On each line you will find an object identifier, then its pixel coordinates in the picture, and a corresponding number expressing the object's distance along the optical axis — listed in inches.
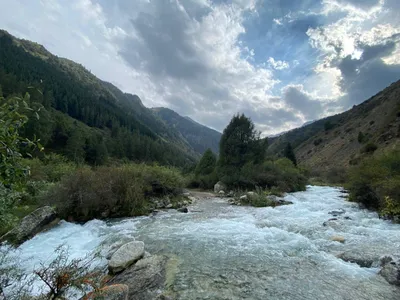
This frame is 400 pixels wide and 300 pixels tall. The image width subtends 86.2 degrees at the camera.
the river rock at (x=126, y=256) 234.1
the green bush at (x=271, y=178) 913.5
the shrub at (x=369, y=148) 1381.0
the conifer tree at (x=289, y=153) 1927.7
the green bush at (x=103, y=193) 442.9
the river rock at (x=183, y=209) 547.7
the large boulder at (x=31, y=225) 302.0
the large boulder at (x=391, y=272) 211.9
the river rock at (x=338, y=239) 325.2
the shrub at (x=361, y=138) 1709.5
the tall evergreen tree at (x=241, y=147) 1043.9
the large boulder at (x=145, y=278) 191.7
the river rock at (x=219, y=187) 977.9
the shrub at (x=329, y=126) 2800.2
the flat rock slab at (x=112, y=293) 151.0
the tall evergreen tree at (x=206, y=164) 1244.8
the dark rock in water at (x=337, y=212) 492.8
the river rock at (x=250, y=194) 692.7
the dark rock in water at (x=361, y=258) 251.9
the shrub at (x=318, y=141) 2632.9
